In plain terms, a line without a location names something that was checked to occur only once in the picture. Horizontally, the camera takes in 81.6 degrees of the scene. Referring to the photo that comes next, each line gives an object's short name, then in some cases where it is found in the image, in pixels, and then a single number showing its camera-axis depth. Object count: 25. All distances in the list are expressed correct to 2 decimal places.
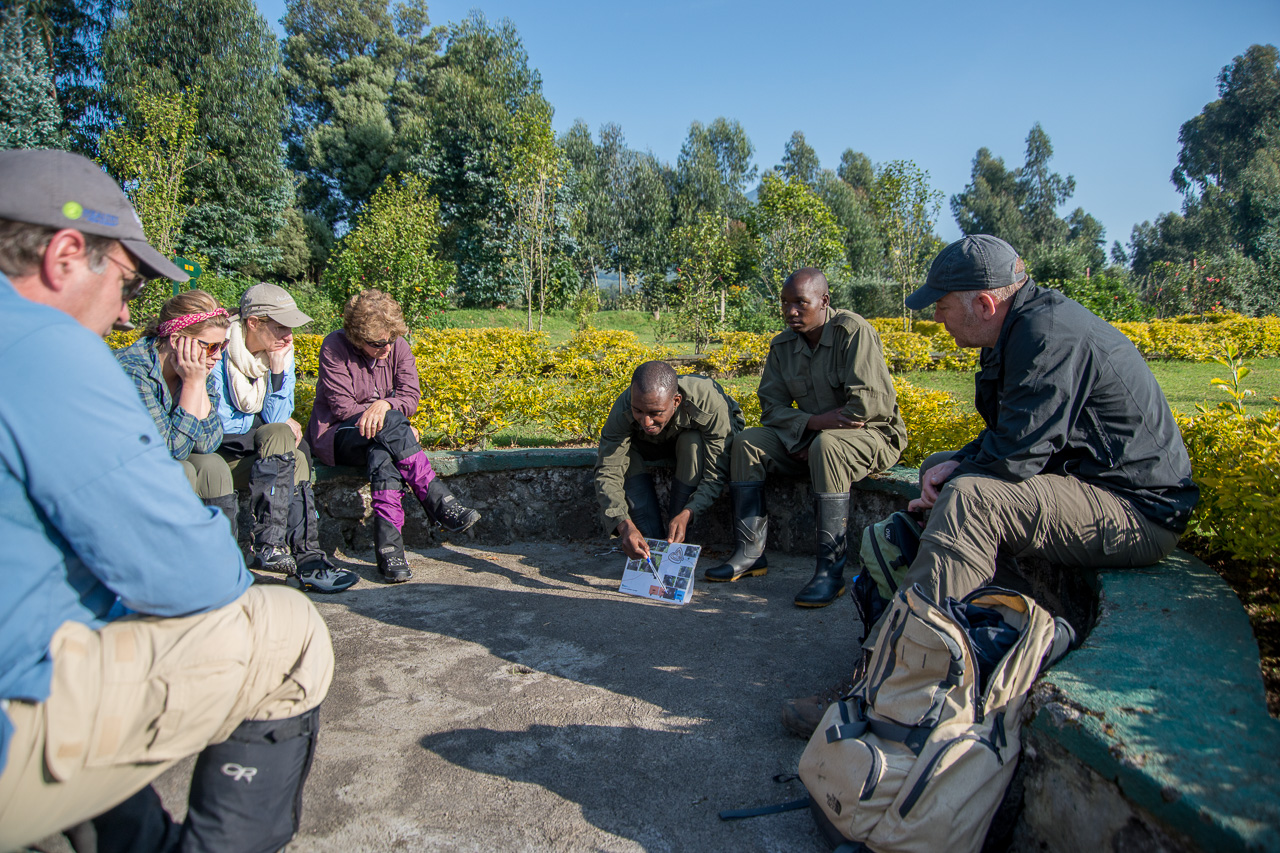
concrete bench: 1.41
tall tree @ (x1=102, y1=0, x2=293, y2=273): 24.72
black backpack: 2.78
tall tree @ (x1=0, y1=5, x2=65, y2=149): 21.78
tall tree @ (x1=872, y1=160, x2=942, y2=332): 17.53
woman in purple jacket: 4.35
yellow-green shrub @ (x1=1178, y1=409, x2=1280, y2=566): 2.44
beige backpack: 1.79
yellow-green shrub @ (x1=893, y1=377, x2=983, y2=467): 4.42
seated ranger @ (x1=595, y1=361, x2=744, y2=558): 4.18
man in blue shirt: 1.34
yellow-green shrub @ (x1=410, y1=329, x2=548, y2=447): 5.66
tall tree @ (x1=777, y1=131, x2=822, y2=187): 49.78
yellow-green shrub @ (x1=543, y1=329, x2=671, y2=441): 5.97
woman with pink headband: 3.63
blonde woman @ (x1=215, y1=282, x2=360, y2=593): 4.11
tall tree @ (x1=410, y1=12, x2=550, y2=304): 30.25
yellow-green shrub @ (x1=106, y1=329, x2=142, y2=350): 9.46
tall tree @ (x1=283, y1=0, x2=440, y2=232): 33.22
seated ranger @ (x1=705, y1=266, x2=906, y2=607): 3.94
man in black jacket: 2.45
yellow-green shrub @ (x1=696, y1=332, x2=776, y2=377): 11.14
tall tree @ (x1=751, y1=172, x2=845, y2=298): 20.59
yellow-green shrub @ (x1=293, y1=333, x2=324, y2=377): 11.27
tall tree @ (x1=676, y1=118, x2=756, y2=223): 41.62
